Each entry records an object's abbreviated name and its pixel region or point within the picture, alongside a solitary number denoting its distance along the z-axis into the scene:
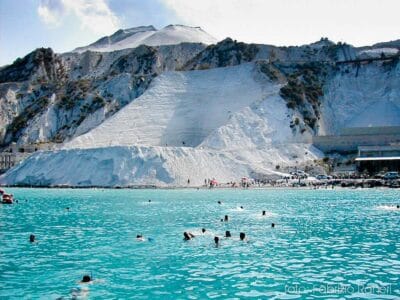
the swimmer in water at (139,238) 25.79
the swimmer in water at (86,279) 17.06
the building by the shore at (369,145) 80.38
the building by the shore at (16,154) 104.31
